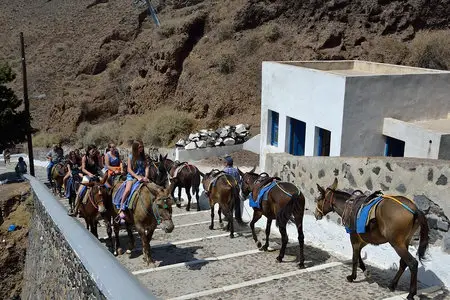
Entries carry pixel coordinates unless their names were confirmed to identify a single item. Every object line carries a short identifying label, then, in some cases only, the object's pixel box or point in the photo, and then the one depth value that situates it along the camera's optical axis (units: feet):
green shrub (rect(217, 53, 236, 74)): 104.68
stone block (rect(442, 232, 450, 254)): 23.57
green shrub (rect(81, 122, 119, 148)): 104.65
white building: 45.29
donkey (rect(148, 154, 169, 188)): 46.63
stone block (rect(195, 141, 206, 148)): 77.13
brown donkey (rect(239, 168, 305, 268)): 28.89
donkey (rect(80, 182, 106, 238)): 33.12
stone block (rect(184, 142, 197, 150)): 76.77
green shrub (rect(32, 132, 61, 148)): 110.85
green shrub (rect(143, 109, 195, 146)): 93.81
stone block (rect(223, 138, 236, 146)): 79.15
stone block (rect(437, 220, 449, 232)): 23.69
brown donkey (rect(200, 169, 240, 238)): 36.94
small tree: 72.28
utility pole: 74.03
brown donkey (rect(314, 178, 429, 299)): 21.53
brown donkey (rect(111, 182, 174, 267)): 27.32
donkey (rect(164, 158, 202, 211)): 46.91
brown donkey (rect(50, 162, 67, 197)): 55.67
